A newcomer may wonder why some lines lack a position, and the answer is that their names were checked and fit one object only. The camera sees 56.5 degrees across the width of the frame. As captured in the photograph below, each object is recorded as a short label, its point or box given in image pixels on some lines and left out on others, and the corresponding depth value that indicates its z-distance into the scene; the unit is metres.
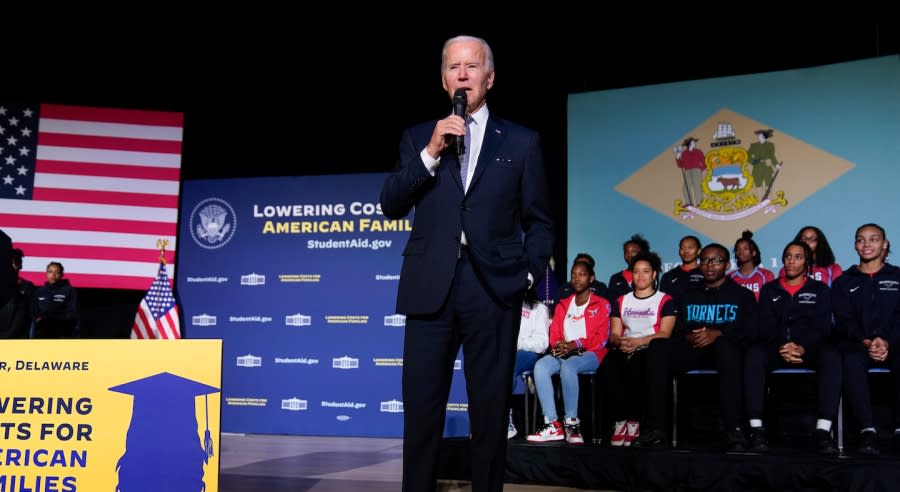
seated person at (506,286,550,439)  4.97
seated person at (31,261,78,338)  6.70
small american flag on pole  6.82
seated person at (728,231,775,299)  5.20
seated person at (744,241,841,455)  3.92
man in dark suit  1.85
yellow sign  2.30
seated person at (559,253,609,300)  5.32
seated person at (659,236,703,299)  5.32
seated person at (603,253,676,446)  4.41
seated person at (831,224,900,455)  3.91
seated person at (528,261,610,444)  4.48
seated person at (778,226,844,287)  5.30
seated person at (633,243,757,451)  4.10
